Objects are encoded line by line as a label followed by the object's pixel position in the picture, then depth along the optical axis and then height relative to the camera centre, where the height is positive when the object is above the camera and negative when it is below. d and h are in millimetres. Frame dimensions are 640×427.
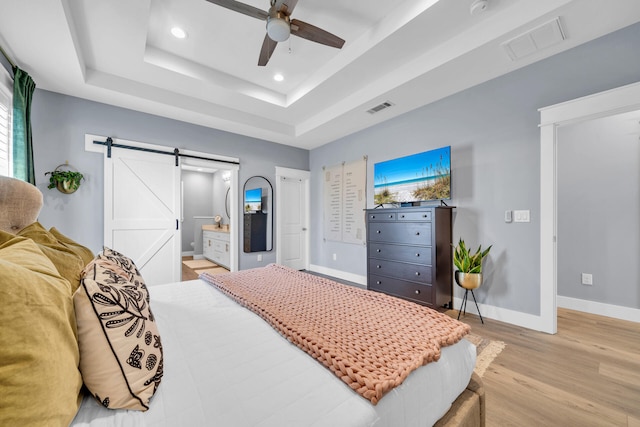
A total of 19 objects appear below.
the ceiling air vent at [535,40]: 2057 +1463
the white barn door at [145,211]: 3322 +42
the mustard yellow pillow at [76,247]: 1159 -154
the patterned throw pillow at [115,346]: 694 -376
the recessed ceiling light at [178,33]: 2488 +1759
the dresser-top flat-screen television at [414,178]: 3010 +459
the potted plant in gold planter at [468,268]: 2596 -545
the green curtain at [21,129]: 2330 +765
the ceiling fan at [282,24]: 1881 +1469
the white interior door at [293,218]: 4953 -75
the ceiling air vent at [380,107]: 3320 +1402
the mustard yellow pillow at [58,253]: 908 -148
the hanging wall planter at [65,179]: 2928 +392
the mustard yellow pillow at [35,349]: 472 -277
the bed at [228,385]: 564 -526
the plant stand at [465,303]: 2715 -974
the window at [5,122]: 2274 +816
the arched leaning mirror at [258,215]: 4512 -16
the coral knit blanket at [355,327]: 862 -506
